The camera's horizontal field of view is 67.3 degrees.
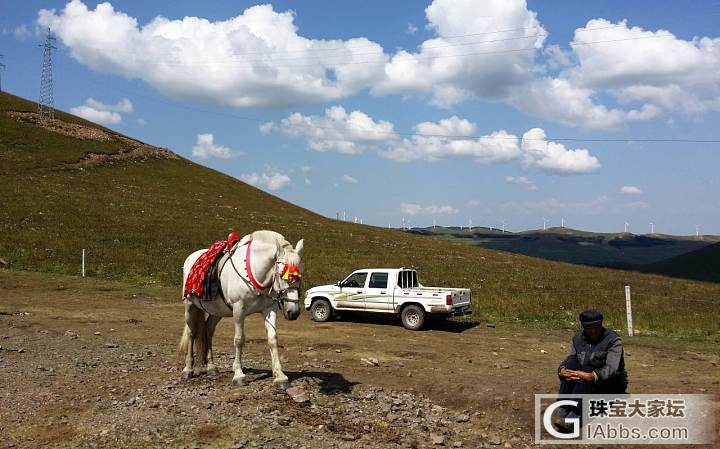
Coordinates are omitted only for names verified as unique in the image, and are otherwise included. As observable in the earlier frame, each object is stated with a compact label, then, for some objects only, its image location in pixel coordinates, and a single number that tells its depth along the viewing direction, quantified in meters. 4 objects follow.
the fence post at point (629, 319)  17.30
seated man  6.93
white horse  8.25
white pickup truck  17.89
